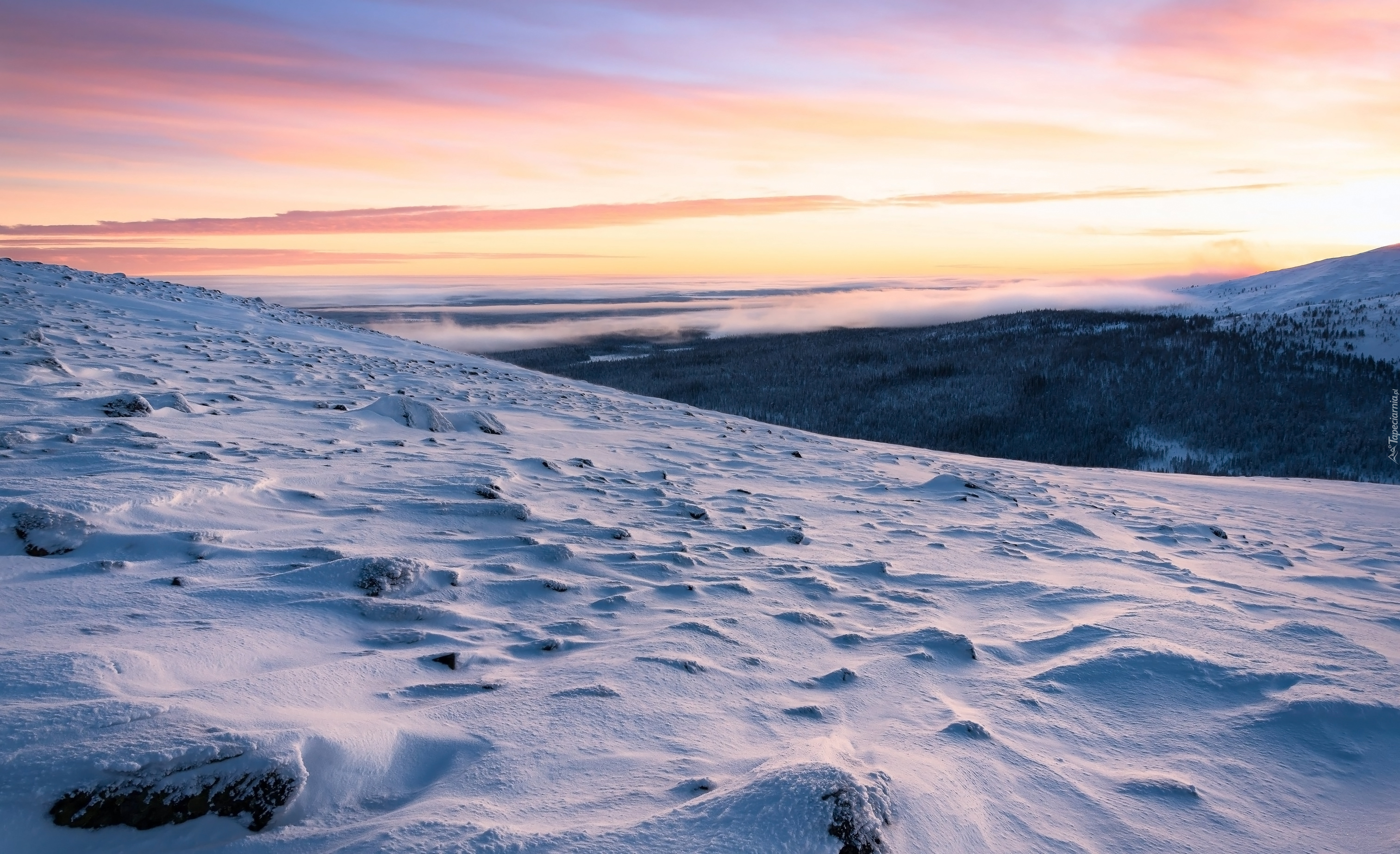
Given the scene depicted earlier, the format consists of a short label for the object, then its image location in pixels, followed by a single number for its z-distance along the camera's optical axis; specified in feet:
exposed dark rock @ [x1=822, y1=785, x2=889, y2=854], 7.28
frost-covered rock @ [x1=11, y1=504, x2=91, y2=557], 12.76
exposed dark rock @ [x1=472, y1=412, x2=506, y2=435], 30.71
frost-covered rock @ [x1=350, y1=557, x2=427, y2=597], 13.34
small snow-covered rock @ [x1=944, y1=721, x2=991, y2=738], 10.40
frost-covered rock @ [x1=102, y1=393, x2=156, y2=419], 23.14
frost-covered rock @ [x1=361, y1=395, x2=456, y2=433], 29.35
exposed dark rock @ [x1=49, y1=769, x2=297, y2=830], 6.61
